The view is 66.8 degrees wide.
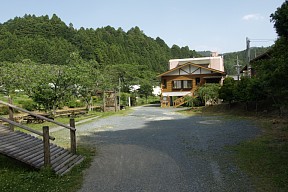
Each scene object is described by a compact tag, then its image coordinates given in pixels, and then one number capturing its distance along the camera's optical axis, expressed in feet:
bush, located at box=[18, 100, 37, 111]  61.35
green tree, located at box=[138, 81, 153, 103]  120.96
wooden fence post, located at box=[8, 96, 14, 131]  24.70
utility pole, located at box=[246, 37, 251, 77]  78.90
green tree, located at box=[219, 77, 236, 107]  56.38
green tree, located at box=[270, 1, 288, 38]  19.85
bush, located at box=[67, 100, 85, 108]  78.30
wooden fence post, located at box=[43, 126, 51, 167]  16.19
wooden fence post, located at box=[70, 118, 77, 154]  20.82
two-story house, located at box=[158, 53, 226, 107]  85.33
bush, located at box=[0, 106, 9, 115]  57.44
